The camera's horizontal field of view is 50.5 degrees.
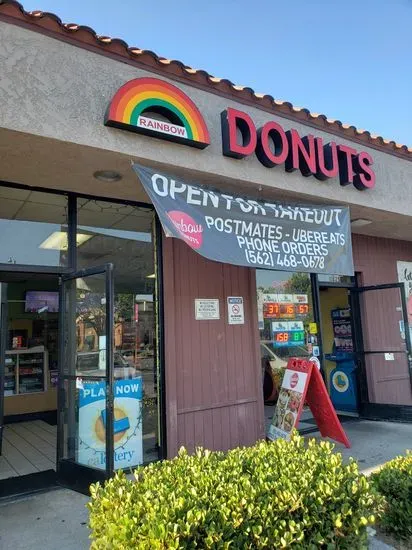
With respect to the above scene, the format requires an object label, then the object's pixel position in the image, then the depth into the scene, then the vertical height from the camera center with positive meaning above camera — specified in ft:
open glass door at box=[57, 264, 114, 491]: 14.65 -1.10
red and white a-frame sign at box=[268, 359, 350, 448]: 18.33 -3.02
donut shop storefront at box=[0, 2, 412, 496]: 13.35 +4.25
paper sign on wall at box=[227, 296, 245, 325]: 19.57 +1.11
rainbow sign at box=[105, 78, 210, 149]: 13.47 +7.32
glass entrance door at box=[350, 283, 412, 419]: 25.59 -1.28
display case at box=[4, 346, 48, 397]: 27.84 -1.77
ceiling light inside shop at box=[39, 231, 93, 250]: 16.83 +3.89
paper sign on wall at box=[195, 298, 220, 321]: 18.69 +1.16
